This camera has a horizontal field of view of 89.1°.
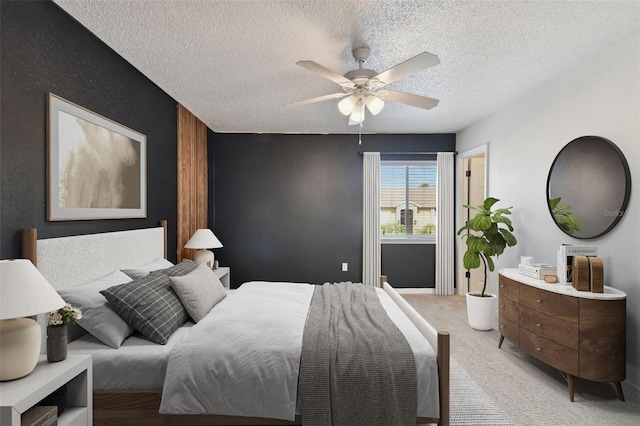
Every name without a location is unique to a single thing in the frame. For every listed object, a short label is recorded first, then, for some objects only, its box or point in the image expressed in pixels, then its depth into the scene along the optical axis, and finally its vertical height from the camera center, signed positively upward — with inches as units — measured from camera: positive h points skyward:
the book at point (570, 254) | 98.6 -13.2
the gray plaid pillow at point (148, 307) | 77.1 -24.3
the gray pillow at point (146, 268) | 99.1 -19.6
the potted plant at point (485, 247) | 137.9 -16.0
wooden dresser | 87.1 -33.9
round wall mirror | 97.2 +7.7
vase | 60.7 -25.5
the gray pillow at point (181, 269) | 100.2 -19.4
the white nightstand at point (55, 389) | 48.3 -29.7
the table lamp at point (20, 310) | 50.4 -16.0
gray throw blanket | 66.6 -35.9
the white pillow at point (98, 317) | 74.7 -25.4
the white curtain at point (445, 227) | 204.5 -10.8
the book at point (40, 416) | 51.7 -33.9
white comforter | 68.4 -35.4
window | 213.0 +5.8
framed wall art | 79.2 +12.3
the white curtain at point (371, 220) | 204.8 -6.6
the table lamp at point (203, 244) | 151.0 -16.5
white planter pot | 145.0 -45.2
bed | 69.3 -34.6
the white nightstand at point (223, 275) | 158.0 -32.5
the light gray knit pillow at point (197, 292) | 88.9 -24.0
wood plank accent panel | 155.6 +16.6
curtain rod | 205.5 +36.1
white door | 201.9 +12.4
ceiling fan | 84.0 +35.7
